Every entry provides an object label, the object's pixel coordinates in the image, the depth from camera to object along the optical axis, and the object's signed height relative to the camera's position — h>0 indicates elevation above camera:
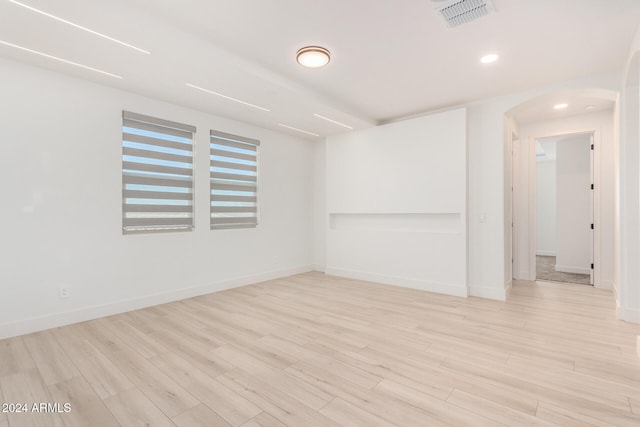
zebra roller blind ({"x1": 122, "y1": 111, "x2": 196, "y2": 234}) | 3.93 +0.56
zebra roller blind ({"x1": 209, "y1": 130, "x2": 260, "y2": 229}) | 4.94 +0.59
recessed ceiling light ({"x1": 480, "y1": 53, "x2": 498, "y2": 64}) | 3.25 +1.69
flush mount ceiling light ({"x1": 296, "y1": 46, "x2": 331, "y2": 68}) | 3.09 +1.65
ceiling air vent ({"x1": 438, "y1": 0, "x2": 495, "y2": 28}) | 2.43 +1.68
